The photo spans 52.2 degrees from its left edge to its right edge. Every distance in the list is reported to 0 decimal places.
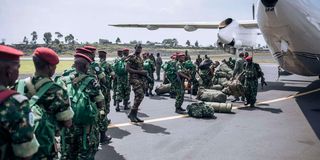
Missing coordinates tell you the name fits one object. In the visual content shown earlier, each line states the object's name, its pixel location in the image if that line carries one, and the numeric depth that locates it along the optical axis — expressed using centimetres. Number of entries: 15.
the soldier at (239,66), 1258
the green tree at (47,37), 8691
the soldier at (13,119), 222
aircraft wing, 2039
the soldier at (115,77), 1034
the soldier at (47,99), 286
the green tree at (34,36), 8948
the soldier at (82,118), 378
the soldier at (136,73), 791
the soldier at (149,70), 1353
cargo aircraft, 755
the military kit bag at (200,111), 886
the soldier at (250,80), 1061
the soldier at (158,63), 1956
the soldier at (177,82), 962
